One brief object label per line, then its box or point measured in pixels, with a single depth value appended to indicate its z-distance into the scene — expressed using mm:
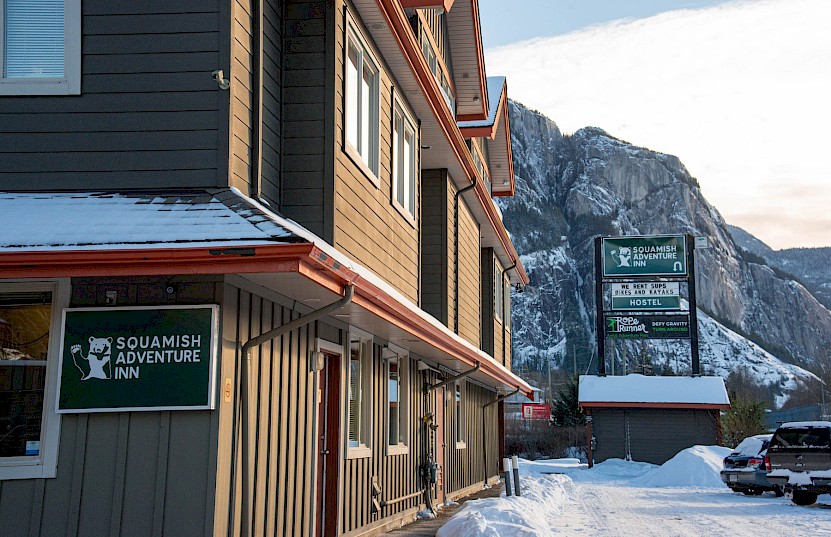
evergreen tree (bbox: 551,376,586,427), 54750
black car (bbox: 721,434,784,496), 22344
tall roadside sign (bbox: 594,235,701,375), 39344
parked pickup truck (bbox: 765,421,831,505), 18500
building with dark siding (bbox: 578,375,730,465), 35875
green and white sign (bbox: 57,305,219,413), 6934
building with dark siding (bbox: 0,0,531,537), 6824
